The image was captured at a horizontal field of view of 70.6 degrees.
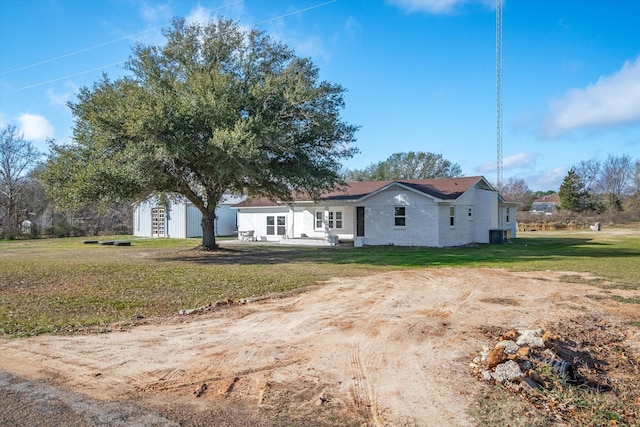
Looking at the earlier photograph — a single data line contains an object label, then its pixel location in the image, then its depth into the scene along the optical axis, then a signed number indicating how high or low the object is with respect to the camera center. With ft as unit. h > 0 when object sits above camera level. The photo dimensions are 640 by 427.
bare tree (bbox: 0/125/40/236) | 133.69 +13.03
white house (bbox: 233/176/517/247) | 78.64 +1.69
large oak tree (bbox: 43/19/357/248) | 54.70 +12.72
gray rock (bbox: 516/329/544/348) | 18.24 -4.84
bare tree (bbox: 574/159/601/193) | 216.99 +23.64
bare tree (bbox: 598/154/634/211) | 234.99 +22.96
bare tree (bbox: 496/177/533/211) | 232.71 +17.82
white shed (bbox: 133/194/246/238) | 114.62 +1.36
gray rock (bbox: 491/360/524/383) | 15.39 -5.16
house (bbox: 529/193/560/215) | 271.53 +11.86
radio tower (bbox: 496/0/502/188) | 107.57 +45.08
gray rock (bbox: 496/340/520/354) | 17.46 -4.89
